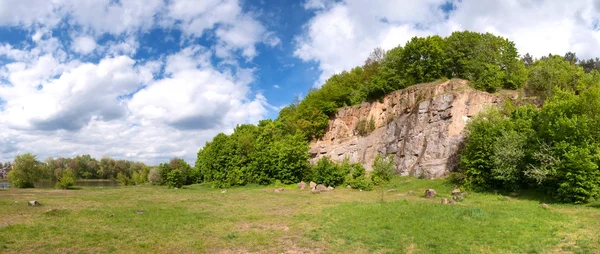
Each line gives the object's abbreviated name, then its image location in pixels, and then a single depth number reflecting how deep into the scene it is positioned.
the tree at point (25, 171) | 54.31
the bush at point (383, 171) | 44.54
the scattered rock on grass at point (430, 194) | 30.53
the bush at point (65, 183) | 53.69
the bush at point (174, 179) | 56.58
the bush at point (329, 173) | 47.25
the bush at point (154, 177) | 71.56
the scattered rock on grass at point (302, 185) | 46.07
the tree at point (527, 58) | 76.76
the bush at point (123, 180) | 80.81
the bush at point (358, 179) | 41.84
